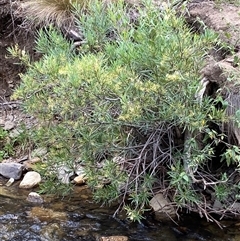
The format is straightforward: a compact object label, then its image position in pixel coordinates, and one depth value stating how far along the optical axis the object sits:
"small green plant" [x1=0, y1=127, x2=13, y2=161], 4.84
